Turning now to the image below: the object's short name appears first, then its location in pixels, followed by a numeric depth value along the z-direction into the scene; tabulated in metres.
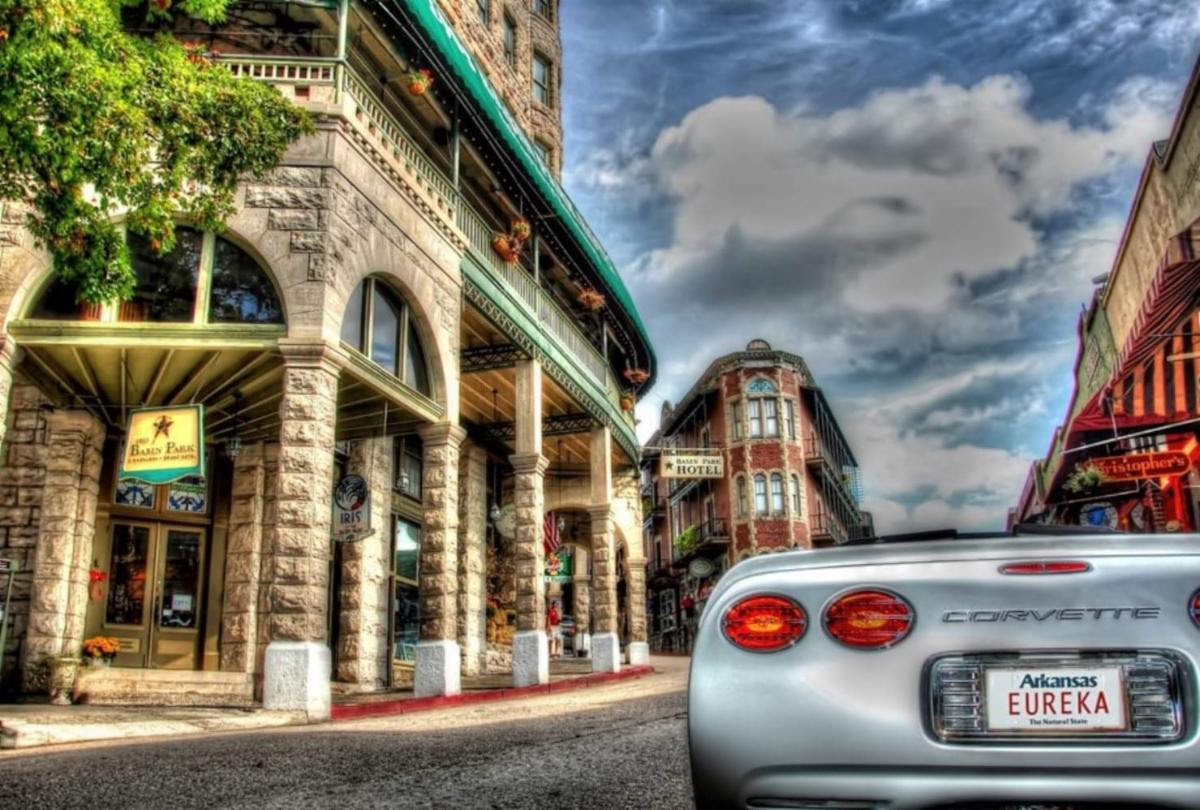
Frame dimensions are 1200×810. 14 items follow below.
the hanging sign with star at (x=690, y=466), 24.70
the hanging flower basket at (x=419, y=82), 13.12
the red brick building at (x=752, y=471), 40.25
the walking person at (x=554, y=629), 27.03
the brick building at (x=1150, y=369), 11.98
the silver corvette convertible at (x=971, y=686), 2.11
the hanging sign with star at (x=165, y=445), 9.66
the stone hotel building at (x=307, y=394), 9.92
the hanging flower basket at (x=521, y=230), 16.12
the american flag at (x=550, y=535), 22.35
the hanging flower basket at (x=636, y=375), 22.88
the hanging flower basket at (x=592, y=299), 19.89
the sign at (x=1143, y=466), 15.80
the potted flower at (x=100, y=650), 11.30
